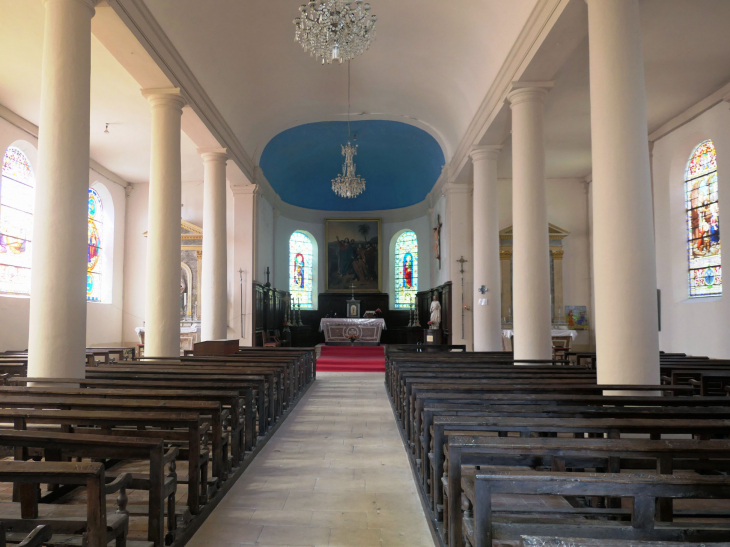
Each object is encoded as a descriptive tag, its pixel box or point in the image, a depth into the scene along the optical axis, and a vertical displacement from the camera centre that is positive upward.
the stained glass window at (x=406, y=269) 21.41 +1.91
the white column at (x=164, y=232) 8.71 +1.42
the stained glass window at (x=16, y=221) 12.19 +2.31
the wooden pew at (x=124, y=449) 2.53 -0.64
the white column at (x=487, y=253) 11.63 +1.38
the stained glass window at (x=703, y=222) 11.62 +2.09
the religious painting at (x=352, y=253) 21.59 +2.57
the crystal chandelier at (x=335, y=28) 6.85 +3.77
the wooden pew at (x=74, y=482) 2.08 -0.67
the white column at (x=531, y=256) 8.20 +0.93
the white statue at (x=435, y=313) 15.79 +0.09
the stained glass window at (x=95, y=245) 16.27 +2.27
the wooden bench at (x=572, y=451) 2.40 -0.63
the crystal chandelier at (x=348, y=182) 13.12 +3.40
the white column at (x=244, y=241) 15.38 +2.22
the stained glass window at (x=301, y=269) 21.28 +1.95
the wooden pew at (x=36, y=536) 1.59 -0.67
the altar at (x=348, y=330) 18.30 -0.46
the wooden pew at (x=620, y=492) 1.94 -0.65
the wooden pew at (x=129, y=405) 3.75 -0.62
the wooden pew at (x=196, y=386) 4.84 -0.63
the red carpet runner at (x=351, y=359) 13.80 -1.22
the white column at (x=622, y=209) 5.18 +1.06
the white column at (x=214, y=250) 11.93 +1.52
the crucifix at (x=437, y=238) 17.42 +2.63
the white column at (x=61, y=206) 5.56 +1.19
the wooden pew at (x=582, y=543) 1.55 -0.67
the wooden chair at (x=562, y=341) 15.34 -0.74
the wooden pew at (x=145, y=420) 3.29 -0.64
